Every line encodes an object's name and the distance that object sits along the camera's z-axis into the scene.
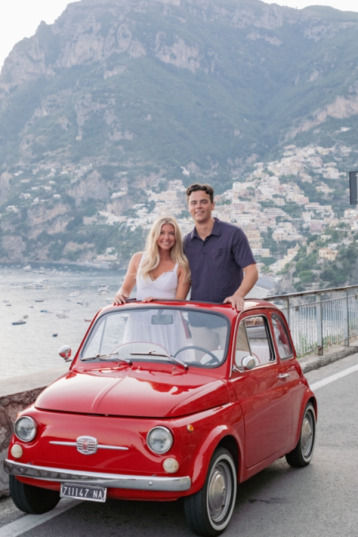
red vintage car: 4.37
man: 6.33
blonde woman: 6.16
